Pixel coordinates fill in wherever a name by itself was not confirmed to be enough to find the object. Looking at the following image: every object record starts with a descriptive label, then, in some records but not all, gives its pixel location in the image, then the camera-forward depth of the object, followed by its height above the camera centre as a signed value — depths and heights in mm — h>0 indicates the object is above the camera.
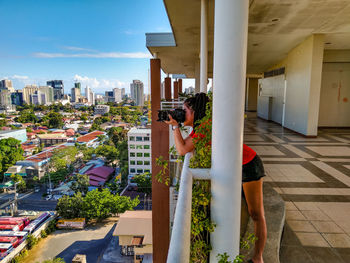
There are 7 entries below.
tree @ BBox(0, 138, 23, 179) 36425 -8857
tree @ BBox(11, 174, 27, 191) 30828 -10766
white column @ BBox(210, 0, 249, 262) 1008 -99
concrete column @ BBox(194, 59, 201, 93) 12686 +1334
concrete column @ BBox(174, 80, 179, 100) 15152 +576
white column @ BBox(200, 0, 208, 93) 4680 +1108
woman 1461 -430
